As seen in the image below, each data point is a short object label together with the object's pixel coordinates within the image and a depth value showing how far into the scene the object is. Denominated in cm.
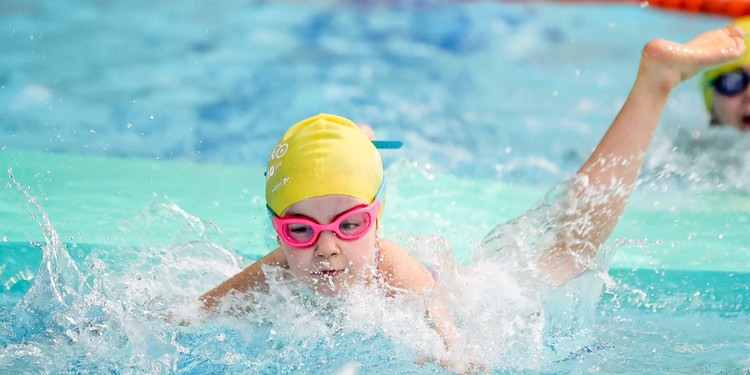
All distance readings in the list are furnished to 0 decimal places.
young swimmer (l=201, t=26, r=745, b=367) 548
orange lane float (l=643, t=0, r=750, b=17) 1405
